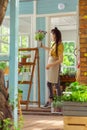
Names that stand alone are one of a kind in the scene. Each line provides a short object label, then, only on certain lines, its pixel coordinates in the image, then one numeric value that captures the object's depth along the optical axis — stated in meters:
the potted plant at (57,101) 4.43
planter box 3.51
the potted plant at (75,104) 3.51
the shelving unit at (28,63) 6.83
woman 6.06
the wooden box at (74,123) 3.47
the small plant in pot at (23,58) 6.98
